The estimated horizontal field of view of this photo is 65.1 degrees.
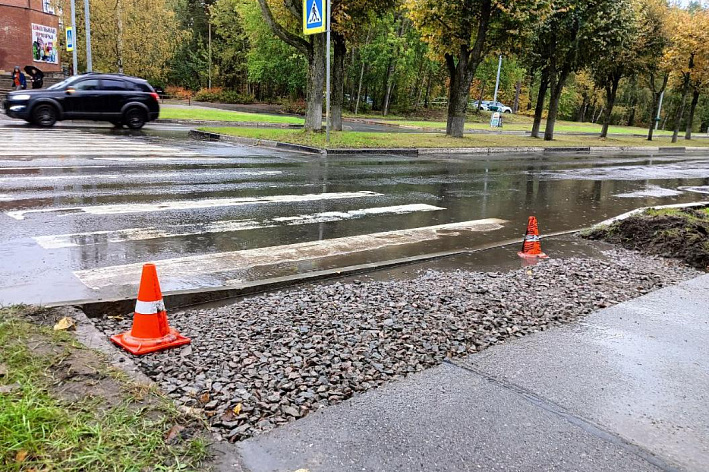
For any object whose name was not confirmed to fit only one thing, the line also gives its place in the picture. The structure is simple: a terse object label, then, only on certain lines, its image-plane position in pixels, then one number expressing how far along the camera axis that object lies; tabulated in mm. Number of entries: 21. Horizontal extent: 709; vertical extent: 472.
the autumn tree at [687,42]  32719
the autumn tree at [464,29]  22297
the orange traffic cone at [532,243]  7148
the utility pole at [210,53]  57281
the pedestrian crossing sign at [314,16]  16688
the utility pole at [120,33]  41500
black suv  18406
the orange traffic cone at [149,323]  3857
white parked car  59031
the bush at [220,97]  51594
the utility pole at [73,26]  25625
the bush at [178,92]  52438
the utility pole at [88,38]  24709
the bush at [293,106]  45938
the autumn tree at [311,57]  19522
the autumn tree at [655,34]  33188
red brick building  37594
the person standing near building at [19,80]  29219
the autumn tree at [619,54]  26969
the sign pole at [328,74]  16641
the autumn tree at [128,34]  42906
